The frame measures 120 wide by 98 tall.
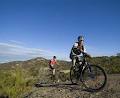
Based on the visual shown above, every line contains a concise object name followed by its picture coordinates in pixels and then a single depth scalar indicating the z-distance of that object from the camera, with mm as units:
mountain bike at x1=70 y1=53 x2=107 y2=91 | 3372
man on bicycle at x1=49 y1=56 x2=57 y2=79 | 7157
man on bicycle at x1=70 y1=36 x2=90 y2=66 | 3633
